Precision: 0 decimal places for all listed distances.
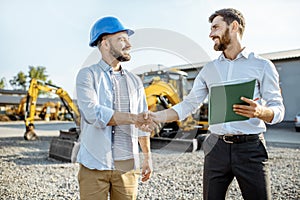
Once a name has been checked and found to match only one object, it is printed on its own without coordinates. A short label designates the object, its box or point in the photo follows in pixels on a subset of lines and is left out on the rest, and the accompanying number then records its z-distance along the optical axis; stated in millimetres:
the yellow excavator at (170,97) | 7234
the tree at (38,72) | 52062
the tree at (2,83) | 49888
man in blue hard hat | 1545
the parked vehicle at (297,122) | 13867
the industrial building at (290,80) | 17203
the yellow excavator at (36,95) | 9156
